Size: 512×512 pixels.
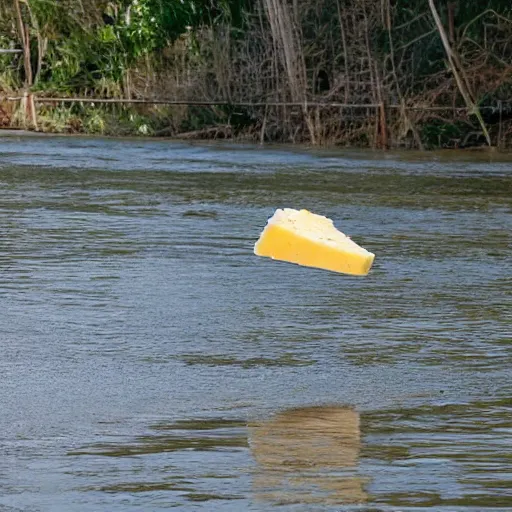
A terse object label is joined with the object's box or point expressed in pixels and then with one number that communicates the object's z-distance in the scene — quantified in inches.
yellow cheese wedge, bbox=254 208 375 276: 352.8
